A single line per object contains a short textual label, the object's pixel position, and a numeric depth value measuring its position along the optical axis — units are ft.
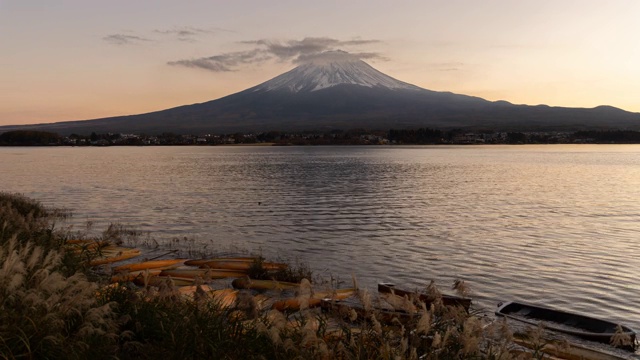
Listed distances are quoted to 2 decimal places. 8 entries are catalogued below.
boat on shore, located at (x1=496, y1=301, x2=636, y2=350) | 40.78
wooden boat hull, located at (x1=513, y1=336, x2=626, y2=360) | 33.86
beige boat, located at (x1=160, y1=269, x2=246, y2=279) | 56.39
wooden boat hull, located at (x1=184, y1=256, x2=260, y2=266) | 64.44
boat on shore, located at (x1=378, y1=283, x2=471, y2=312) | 44.27
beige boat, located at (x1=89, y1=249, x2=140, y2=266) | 63.36
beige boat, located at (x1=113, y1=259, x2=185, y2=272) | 58.65
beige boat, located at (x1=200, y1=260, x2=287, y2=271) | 61.73
